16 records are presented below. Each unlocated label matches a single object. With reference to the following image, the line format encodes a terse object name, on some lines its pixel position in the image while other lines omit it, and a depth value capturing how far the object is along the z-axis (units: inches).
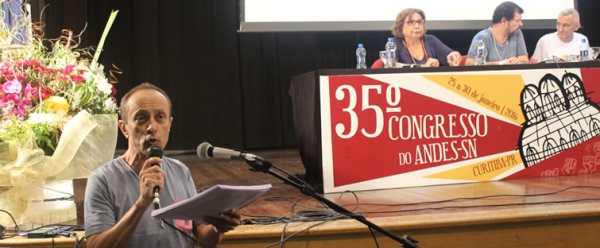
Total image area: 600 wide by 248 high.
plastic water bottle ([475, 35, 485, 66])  141.6
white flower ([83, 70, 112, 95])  93.9
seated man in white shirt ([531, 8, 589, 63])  195.3
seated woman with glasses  168.9
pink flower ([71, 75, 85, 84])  90.3
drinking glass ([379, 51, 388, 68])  144.1
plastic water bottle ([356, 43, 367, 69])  146.0
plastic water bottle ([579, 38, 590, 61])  153.2
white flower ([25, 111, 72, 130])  83.8
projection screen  228.5
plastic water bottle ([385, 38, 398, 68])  141.1
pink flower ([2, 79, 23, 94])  82.8
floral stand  78.1
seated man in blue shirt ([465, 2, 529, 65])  180.7
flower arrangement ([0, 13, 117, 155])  83.1
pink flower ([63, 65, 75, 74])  90.1
